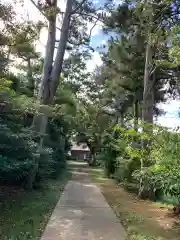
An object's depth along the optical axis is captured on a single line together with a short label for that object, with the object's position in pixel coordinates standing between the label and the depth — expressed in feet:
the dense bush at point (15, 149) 14.63
